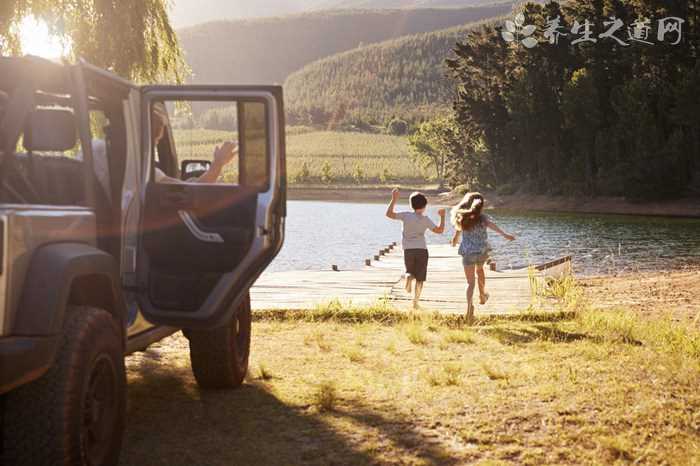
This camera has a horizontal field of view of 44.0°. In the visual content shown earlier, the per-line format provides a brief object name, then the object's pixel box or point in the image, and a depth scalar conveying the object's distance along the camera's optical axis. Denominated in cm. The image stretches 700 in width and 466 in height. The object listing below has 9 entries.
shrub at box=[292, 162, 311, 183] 11232
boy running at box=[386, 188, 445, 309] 1095
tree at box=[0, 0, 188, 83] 1041
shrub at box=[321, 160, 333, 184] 11312
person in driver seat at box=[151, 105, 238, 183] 543
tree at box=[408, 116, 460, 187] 9866
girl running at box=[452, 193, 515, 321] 995
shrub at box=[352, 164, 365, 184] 11538
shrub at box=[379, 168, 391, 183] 11432
